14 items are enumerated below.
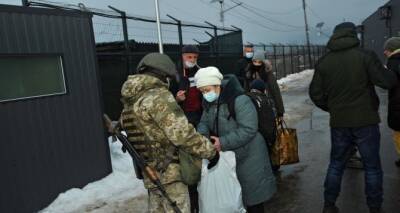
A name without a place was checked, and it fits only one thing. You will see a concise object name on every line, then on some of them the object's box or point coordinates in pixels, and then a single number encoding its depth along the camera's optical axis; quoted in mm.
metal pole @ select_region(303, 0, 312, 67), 38091
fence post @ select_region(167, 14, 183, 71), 11270
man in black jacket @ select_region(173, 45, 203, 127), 4320
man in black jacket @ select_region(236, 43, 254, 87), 5609
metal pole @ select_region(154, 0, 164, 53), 8830
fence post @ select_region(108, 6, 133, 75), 8805
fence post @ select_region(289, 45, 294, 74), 30075
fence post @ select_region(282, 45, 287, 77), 28000
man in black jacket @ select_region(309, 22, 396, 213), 3701
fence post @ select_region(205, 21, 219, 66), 13597
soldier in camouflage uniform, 2707
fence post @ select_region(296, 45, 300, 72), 33988
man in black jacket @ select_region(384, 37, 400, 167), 4613
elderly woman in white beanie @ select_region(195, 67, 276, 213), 3320
